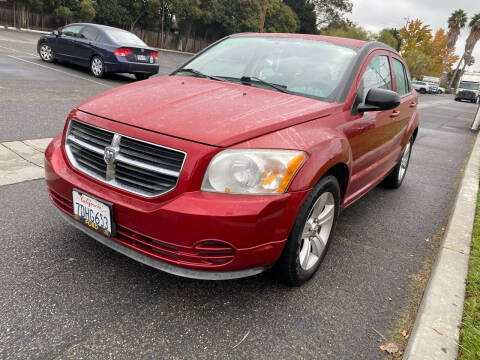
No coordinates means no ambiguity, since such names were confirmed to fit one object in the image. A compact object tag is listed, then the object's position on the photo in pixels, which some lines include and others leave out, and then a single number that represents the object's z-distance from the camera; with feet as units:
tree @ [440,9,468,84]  223.10
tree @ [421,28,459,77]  234.17
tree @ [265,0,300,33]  160.76
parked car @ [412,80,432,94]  143.66
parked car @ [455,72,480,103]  135.95
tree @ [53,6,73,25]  101.01
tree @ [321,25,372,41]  179.22
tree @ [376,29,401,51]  197.42
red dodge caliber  6.96
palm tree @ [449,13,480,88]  219.82
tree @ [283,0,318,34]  189.37
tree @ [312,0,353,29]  197.16
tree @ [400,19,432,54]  218.59
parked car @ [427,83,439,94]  179.30
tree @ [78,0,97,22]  101.56
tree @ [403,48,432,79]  207.62
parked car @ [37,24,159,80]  35.99
